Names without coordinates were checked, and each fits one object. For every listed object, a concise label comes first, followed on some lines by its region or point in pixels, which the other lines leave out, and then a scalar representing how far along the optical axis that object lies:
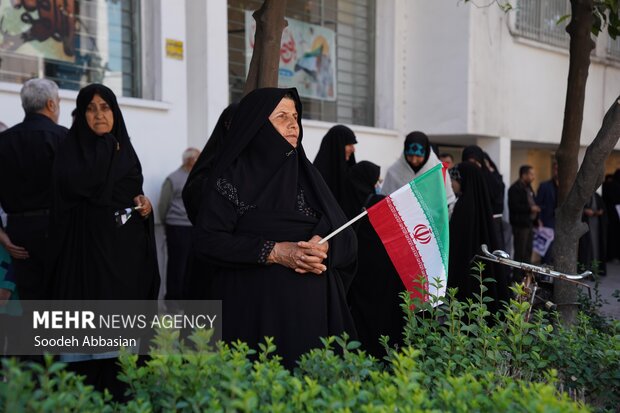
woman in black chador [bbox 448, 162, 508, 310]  5.90
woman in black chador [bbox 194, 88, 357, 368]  3.12
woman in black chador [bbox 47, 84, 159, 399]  4.11
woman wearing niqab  6.10
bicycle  4.22
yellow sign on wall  7.86
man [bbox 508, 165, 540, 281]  11.34
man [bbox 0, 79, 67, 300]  4.52
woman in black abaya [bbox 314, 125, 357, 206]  6.21
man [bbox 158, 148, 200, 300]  7.77
